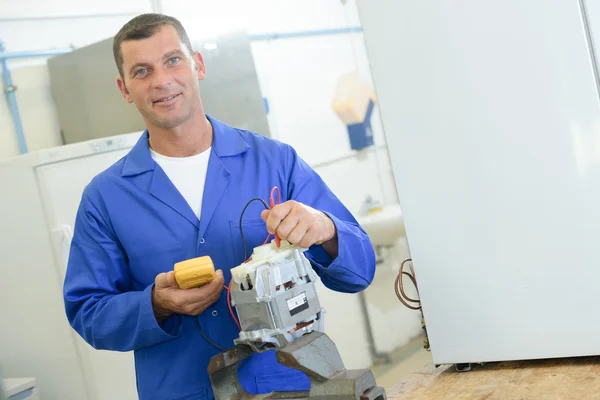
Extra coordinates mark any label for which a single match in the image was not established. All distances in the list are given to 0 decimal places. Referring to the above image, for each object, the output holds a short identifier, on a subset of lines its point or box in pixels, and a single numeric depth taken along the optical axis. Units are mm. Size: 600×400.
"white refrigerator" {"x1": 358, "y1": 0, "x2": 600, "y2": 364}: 1195
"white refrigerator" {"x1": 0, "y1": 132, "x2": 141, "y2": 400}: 2256
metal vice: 905
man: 1312
